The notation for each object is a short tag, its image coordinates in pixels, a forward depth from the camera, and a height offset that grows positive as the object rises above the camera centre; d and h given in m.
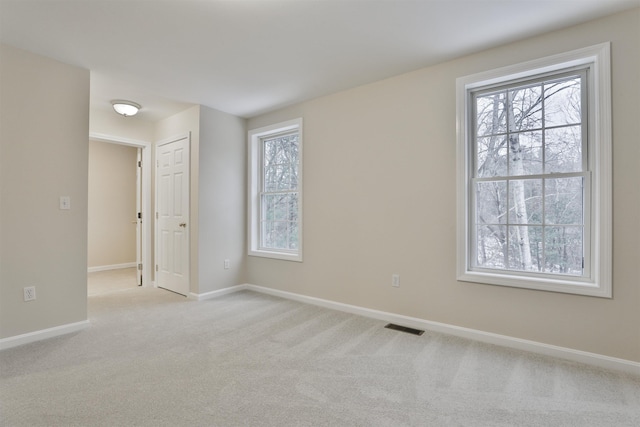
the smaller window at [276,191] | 4.15 +0.31
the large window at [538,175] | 2.29 +0.31
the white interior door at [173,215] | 4.20 -0.02
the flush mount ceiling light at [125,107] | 3.79 +1.27
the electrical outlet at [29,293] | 2.70 -0.67
